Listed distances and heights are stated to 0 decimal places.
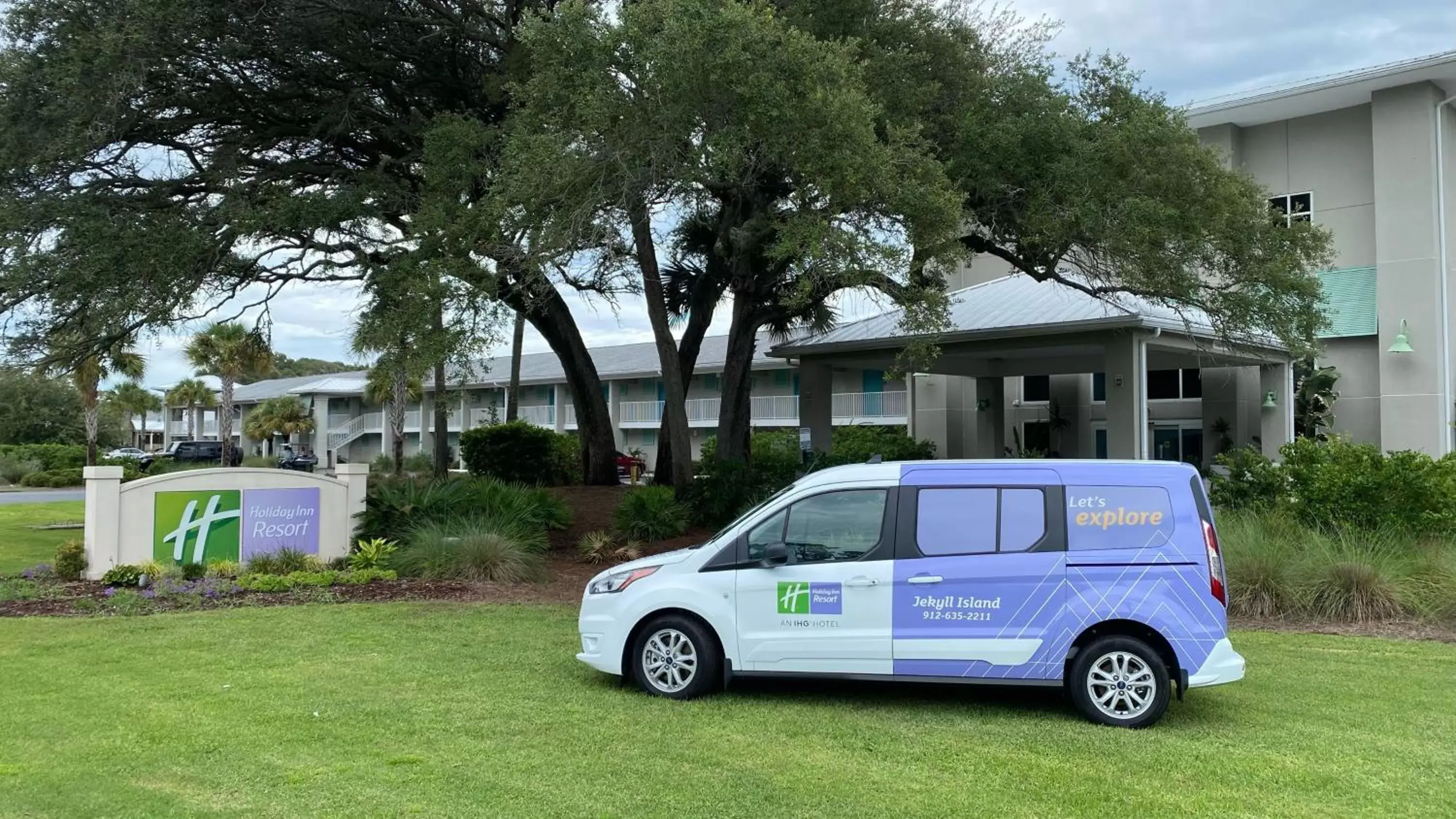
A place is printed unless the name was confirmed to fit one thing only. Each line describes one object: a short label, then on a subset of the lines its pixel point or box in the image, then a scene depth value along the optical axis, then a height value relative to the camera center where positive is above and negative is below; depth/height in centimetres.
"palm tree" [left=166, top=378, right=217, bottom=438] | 5769 +283
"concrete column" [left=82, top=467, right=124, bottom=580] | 1247 -89
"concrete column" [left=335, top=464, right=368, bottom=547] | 1417 -54
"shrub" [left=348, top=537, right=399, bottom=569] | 1334 -138
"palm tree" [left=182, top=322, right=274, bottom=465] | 3712 +321
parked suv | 4588 -30
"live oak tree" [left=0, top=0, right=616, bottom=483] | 1304 +440
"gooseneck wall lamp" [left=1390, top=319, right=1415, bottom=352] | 2464 +245
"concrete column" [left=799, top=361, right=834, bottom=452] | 2358 +102
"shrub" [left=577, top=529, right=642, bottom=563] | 1544 -155
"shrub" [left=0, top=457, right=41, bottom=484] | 4091 -94
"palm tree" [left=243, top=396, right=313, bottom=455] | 5284 +129
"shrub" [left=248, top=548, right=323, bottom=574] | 1298 -146
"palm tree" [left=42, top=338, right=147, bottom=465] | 1559 +148
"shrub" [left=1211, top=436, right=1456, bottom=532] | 1241 -50
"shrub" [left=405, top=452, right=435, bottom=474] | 4025 -70
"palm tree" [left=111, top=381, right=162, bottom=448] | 5603 +256
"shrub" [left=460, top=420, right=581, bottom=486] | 2477 -23
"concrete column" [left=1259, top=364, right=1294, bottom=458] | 2291 +78
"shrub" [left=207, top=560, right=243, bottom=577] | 1260 -149
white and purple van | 673 -95
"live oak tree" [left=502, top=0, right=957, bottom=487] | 1113 +344
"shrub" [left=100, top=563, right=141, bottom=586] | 1213 -151
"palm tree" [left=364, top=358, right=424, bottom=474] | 3328 +170
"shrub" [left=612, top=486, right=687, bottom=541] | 1641 -111
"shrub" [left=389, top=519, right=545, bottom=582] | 1318 -142
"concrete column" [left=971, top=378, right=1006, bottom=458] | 2842 +77
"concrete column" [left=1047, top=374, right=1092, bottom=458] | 2911 +95
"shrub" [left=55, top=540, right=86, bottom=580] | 1272 -143
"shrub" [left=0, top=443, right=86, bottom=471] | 4378 -42
